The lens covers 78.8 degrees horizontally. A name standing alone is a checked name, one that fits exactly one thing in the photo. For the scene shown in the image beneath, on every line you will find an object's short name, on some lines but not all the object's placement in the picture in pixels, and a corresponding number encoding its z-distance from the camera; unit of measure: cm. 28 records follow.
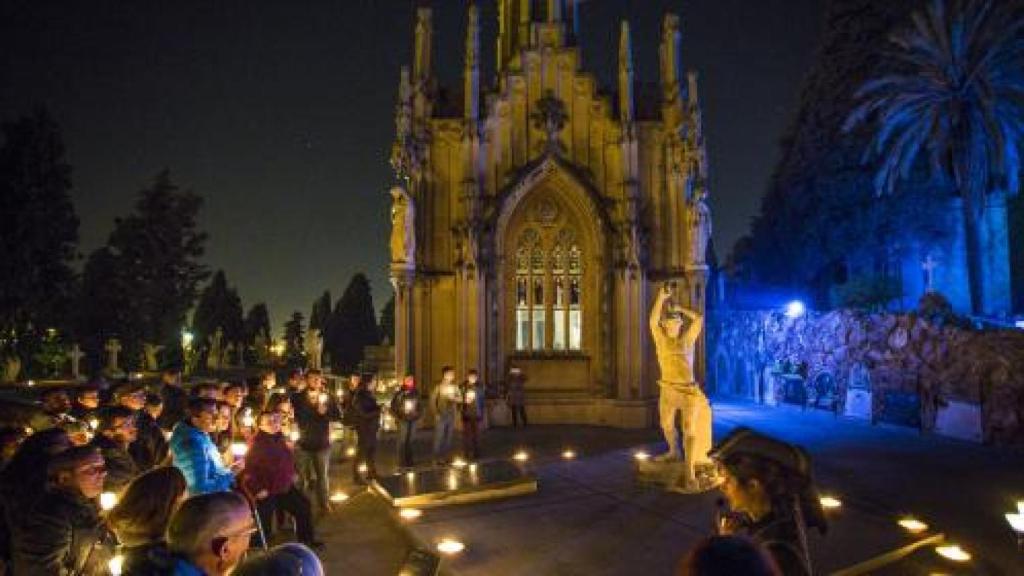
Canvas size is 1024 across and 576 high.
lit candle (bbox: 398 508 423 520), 791
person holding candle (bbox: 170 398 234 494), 520
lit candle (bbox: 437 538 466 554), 671
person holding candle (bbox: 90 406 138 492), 499
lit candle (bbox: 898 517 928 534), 751
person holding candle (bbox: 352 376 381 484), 991
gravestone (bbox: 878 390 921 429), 1570
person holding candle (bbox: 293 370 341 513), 825
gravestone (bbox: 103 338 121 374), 2669
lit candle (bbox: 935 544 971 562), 678
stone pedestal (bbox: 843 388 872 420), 1730
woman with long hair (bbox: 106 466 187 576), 290
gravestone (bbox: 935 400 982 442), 1401
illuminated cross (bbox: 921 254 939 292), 2506
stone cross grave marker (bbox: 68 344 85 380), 2441
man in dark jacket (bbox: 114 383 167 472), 627
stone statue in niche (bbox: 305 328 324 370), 2147
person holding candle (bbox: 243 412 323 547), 632
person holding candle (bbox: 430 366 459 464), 1179
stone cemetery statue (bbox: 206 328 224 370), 3845
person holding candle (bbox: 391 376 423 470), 1084
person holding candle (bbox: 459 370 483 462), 1171
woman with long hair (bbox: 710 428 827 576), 292
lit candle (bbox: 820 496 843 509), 841
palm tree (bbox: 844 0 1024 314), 2214
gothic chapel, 1620
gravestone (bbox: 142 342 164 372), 3015
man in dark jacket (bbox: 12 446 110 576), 336
